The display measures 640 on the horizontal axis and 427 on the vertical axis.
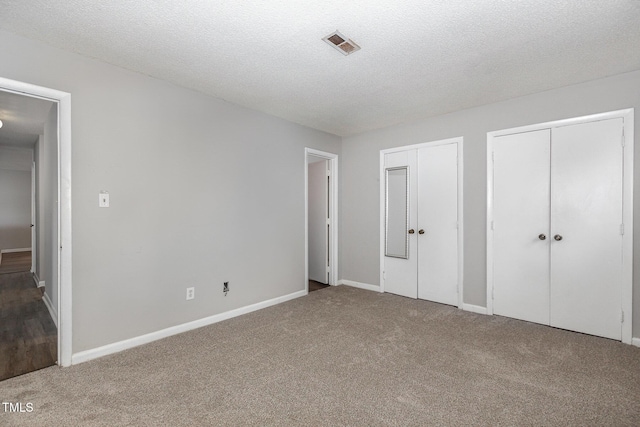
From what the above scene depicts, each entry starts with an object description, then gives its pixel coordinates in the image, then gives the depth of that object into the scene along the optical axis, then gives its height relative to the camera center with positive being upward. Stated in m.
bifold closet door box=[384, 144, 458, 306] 3.86 -0.17
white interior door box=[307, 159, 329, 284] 5.01 -0.17
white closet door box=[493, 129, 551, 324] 3.20 -0.17
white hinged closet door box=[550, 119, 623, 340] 2.82 -0.16
